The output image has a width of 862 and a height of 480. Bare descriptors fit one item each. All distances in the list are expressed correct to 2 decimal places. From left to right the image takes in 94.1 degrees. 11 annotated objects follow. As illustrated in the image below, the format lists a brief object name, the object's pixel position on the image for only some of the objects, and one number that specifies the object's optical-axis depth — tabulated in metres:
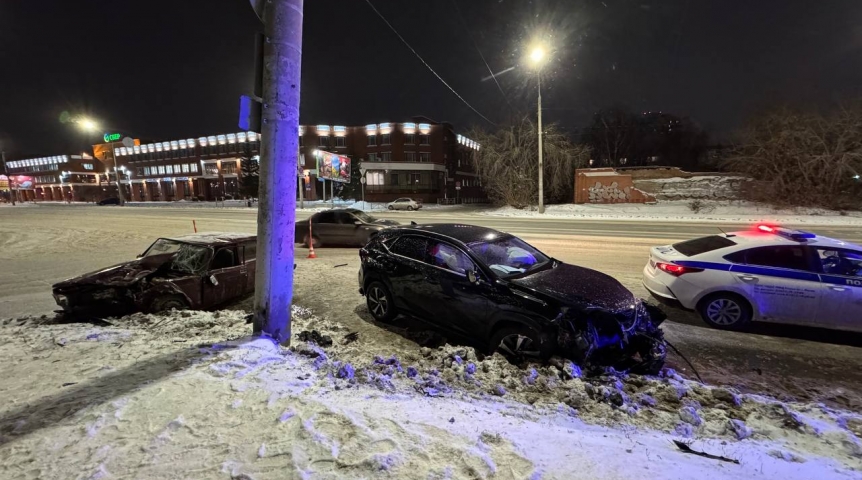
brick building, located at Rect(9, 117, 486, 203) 57.12
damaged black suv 4.25
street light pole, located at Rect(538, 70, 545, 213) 27.58
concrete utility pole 4.28
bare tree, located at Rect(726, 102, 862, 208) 26.91
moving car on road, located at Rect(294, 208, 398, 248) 13.76
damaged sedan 5.88
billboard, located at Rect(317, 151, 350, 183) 38.09
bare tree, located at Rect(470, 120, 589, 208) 36.38
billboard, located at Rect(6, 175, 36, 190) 89.25
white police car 5.26
